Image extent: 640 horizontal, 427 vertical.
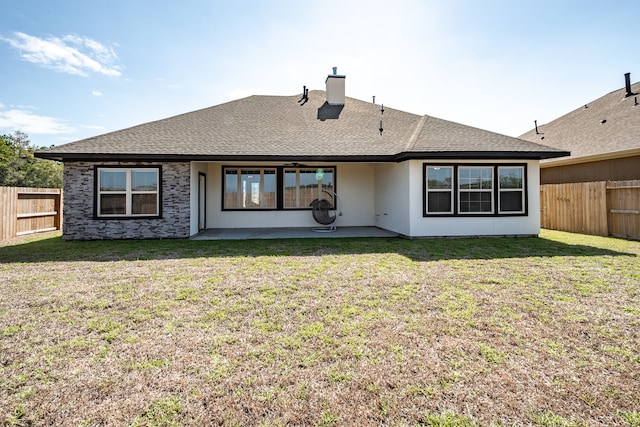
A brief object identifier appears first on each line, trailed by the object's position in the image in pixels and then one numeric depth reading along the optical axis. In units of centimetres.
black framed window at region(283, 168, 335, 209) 1163
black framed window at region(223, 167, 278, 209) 1147
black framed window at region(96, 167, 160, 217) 920
